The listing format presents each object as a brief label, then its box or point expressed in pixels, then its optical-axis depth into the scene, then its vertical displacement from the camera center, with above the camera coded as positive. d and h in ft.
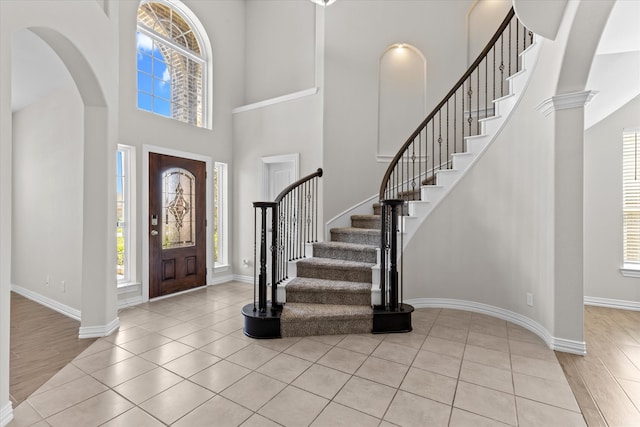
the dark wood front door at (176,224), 14.60 -0.64
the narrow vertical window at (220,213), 18.13 -0.08
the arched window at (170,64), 14.88 +7.64
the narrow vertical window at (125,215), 13.87 -0.17
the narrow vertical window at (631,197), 12.79 +0.65
